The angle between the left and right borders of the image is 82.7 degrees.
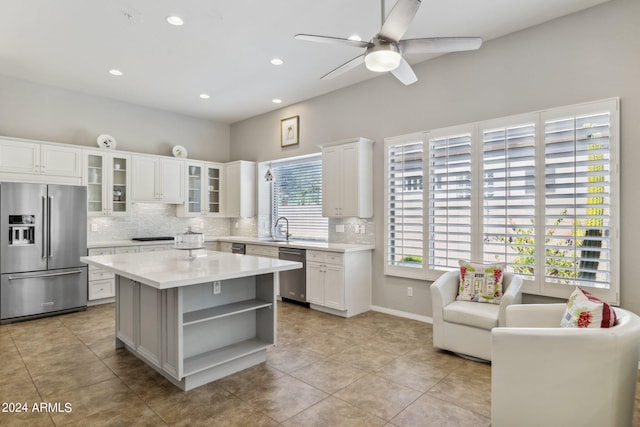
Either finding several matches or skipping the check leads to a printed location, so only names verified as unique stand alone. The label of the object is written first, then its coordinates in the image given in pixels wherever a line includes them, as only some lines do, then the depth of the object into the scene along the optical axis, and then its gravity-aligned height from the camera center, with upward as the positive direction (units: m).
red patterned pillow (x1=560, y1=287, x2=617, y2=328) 2.08 -0.59
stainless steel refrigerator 4.43 -0.47
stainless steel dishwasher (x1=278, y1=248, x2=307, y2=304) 5.17 -0.97
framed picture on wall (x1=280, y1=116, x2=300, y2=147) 6.07 +1.40
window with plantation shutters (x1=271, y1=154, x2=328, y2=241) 6.07 +0.28
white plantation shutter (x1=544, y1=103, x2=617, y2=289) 3.17 +0.15
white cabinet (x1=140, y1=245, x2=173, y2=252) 5.61 -0.55
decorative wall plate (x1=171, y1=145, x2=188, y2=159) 6.48 +1.10
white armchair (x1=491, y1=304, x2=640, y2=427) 1.90 -0.88
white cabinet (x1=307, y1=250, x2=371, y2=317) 4.66 -0.91
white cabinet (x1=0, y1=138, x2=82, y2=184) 4.58 +0.69
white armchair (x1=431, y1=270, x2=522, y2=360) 3.18 -0.94
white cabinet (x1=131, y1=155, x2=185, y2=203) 5.81 +0.56
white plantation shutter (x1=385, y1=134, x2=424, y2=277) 4.46 +0.09
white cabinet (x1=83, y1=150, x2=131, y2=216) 5.38 +0.46
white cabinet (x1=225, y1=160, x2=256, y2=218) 6.72 +0.45
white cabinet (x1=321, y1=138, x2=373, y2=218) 4.87 +0.49
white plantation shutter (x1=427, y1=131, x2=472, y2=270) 4.05 +0.15
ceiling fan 2.47 +1.20
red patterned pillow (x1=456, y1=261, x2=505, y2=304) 3.53 -0.69
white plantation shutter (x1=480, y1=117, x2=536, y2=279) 3.59 +0.18
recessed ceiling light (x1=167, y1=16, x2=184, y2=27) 3.45 +1.85
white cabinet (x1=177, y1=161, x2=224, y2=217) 6.49 +0.43
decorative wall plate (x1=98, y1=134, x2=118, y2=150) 5.61 +1.11
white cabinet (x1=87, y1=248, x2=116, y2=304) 5.17 -1.00
